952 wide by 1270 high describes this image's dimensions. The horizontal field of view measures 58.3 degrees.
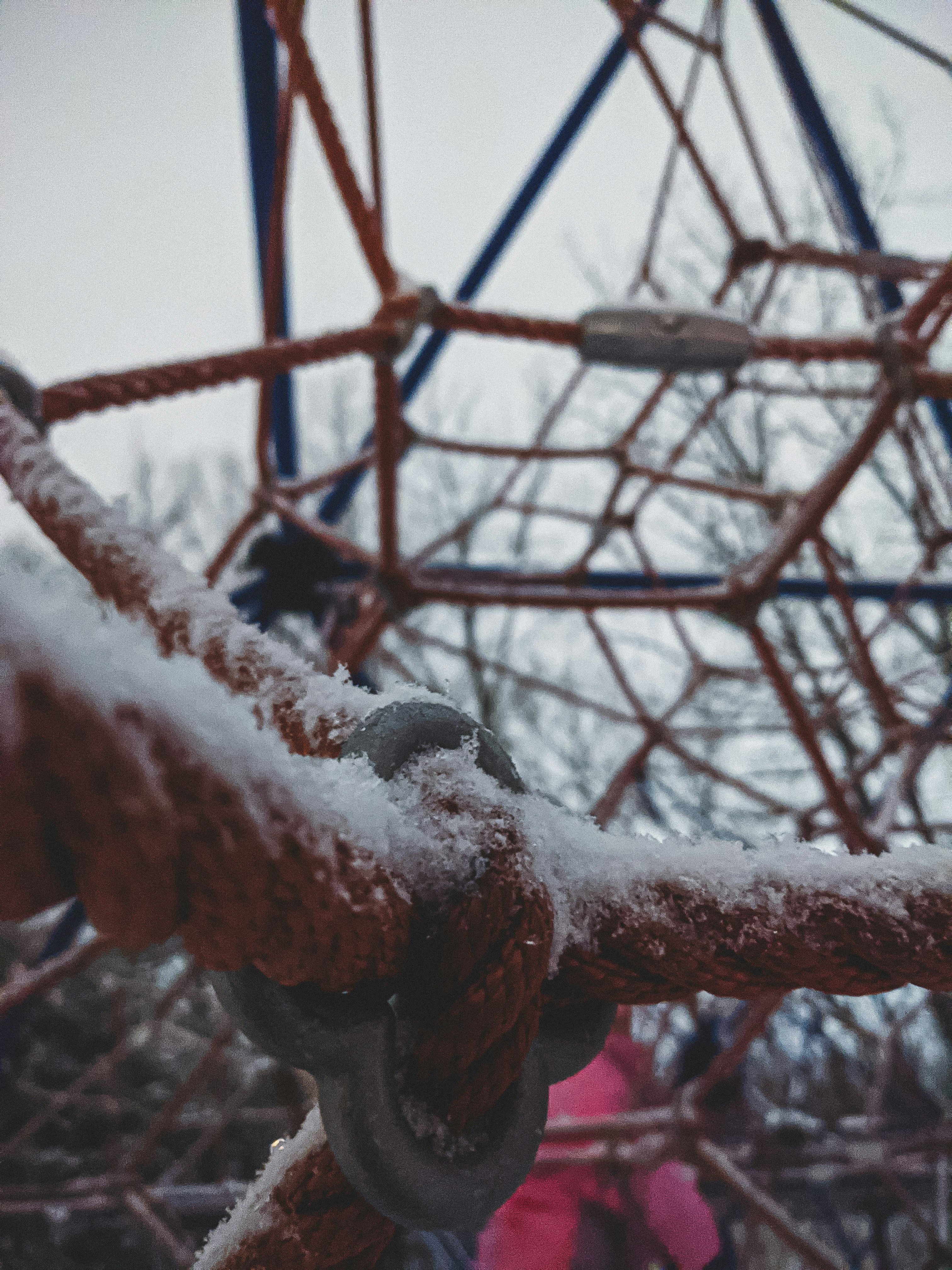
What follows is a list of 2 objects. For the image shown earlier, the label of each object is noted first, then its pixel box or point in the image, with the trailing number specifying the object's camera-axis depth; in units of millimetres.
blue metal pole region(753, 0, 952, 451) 1202
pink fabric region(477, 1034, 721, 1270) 1261
